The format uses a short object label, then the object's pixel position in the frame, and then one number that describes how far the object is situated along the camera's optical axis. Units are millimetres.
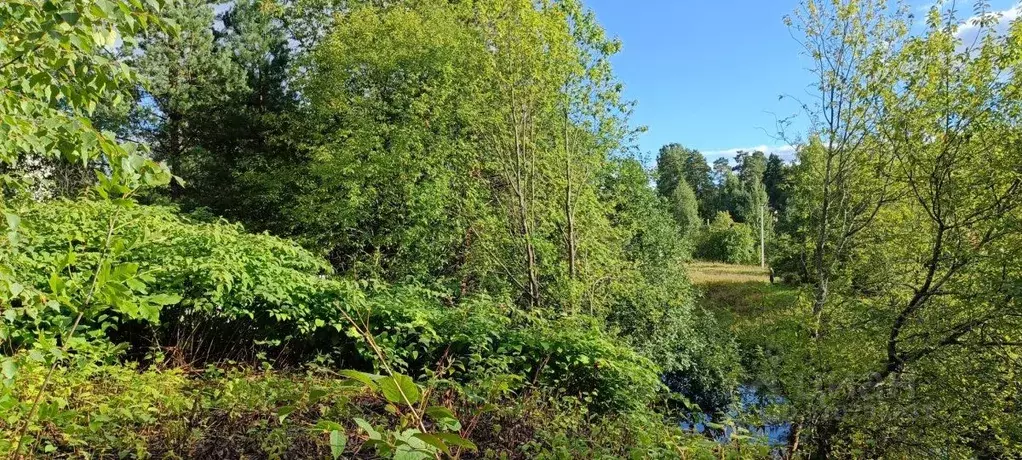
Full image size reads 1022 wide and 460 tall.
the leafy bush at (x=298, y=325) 4676
